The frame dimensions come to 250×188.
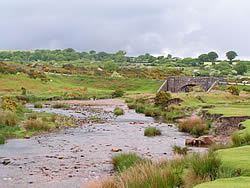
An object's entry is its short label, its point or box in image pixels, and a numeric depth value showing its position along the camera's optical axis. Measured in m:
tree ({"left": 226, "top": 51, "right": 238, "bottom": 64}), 188.75
